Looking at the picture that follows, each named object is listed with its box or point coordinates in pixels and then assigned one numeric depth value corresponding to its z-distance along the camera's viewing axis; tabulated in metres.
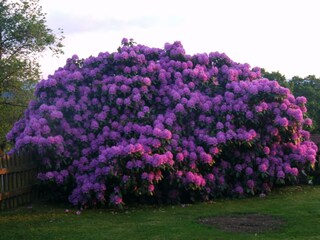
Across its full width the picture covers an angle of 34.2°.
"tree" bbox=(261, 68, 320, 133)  22.66
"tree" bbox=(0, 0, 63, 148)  24.47
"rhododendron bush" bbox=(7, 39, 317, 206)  9.95
